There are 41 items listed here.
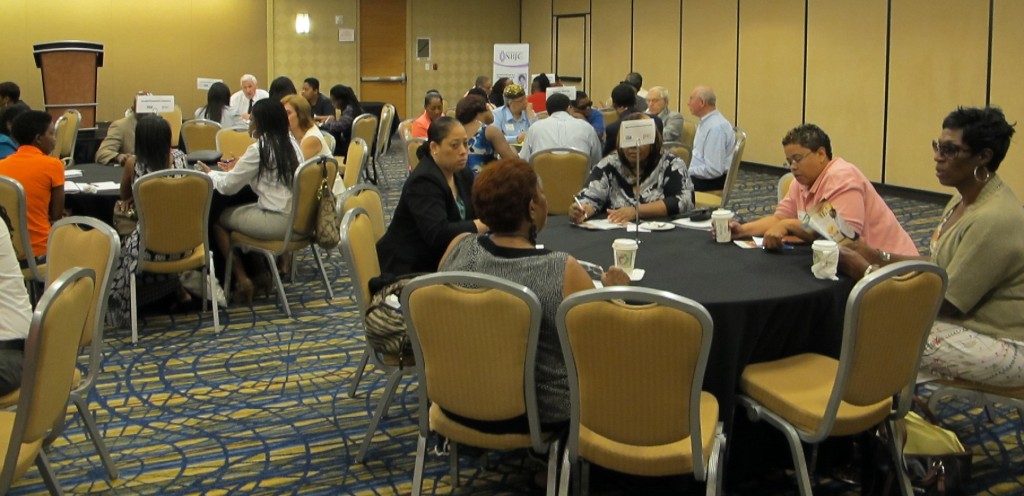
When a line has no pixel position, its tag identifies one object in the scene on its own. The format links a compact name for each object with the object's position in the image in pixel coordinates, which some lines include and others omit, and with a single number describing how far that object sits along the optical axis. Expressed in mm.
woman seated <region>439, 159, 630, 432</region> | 3061
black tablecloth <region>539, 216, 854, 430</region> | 3307
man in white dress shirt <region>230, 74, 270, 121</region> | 11992
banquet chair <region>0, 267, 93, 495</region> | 2684
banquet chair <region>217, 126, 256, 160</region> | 8273
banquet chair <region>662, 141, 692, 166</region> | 7574
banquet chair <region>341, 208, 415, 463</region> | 3752
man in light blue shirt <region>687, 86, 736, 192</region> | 7590
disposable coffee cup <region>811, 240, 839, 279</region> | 3579
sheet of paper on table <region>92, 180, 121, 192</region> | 6218
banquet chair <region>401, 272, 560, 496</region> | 2885
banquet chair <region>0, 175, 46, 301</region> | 5051
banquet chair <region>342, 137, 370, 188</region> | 7176
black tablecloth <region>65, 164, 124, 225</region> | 6094
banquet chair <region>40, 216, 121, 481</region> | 3629
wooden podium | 11836
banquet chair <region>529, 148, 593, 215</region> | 6742
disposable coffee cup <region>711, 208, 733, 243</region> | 4246
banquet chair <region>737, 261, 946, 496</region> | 2961
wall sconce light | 17391
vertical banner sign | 13055
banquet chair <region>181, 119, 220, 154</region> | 9055
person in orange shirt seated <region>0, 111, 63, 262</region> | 5414
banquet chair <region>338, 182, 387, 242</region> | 4480
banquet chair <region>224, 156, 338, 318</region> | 5906
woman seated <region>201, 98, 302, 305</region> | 6074
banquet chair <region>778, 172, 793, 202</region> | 5363
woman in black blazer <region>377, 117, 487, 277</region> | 4344
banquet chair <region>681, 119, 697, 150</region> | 9391
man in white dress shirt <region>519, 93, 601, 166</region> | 7902
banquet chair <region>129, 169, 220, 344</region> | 5453
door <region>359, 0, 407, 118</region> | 18062
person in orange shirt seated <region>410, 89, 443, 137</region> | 9531
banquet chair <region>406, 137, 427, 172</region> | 7957
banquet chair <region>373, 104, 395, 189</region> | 11047
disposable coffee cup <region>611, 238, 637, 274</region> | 3619
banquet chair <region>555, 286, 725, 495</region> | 2686
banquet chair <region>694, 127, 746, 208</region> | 7242
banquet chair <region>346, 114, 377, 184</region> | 10312
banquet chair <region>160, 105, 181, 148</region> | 11398
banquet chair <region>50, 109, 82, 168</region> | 9562
